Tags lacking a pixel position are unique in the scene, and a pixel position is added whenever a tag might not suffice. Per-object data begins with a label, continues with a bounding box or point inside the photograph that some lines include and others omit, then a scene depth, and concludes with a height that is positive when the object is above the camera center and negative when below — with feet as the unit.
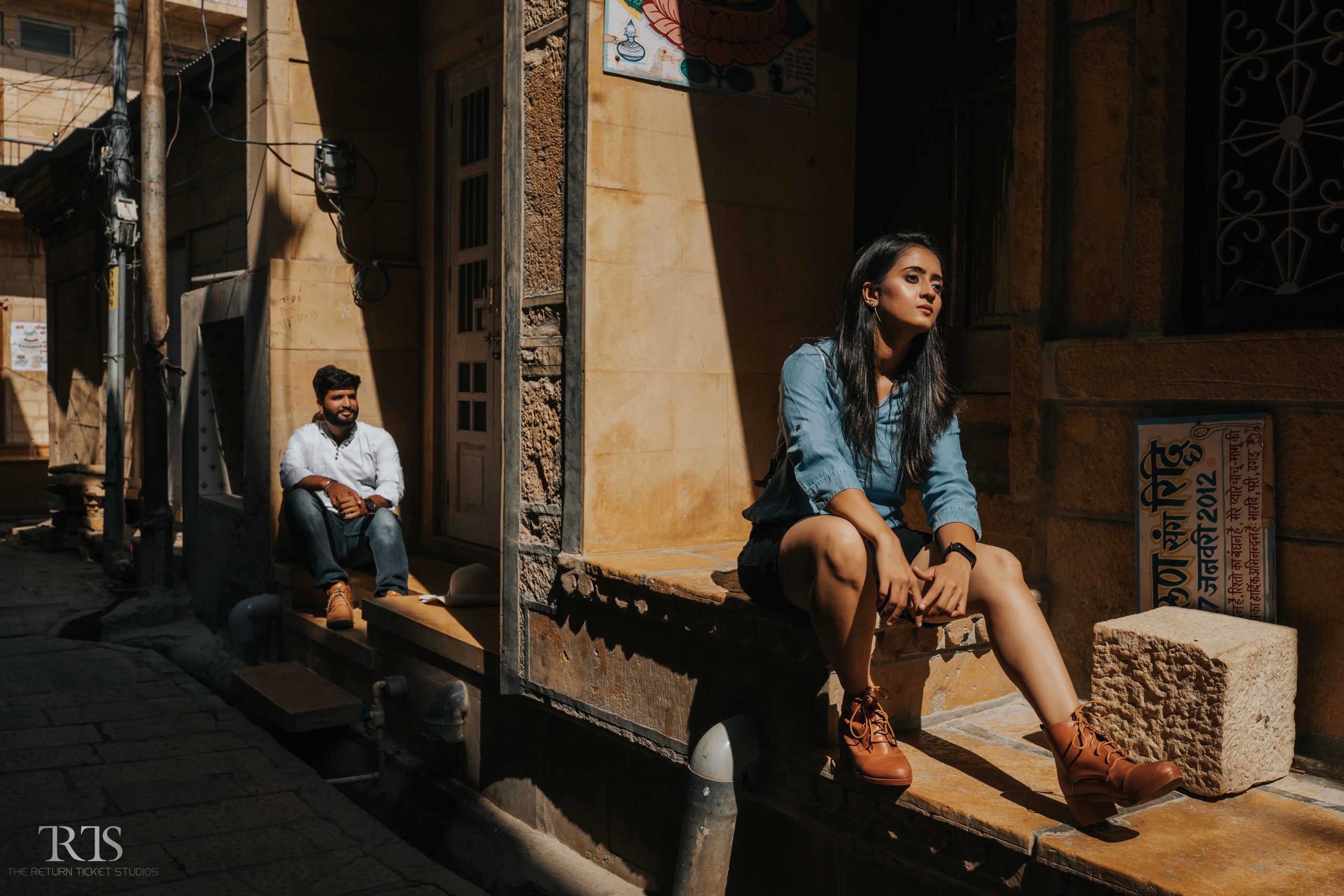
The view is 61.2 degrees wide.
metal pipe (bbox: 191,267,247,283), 28.68 +3.75
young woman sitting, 8.90 -0.95
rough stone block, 9.62 -2.34
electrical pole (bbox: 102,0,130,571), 36.19 +3.51
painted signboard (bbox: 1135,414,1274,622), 10.59 -0.85
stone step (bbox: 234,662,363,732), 18.65 -4.80
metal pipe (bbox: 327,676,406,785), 18.54 -4.74
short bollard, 11.41 -3.87
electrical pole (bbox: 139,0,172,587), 32.22 +2.71
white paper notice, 68.23 +4.19
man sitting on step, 22.34 -1.42
